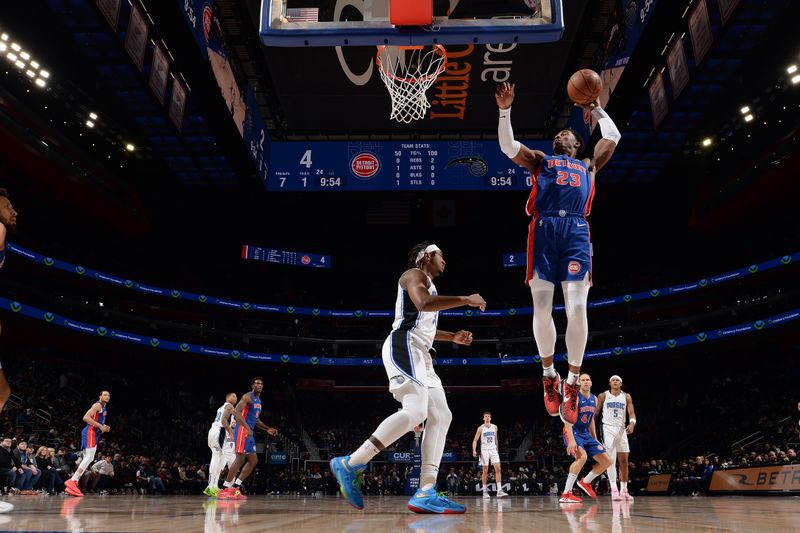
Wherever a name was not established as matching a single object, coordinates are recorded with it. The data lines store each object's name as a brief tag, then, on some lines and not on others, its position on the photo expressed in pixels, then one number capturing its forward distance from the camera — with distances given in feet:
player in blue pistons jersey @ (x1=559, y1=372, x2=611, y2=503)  31.73
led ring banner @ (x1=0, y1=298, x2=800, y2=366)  72.02
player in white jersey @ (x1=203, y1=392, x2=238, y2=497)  39.99
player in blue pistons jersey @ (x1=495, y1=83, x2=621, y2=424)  16.83
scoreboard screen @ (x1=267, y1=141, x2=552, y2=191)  52.16
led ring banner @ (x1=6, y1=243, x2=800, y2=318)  75.77
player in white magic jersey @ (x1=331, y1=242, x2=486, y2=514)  15.69
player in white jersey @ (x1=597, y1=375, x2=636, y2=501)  36.37
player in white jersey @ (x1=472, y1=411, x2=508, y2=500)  52.95
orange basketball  17.90
